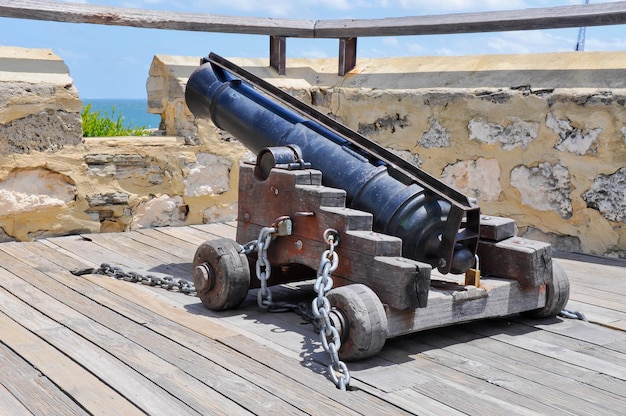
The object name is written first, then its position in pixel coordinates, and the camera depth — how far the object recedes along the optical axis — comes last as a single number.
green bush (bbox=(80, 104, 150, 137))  7.88
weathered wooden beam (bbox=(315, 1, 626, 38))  4.64
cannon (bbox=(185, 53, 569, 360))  2.89
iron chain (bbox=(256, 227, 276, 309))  3.41
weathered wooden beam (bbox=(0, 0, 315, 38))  4.73
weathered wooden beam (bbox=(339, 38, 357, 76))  6.17
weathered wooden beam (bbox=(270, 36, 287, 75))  6.14
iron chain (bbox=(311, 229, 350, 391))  2.61
